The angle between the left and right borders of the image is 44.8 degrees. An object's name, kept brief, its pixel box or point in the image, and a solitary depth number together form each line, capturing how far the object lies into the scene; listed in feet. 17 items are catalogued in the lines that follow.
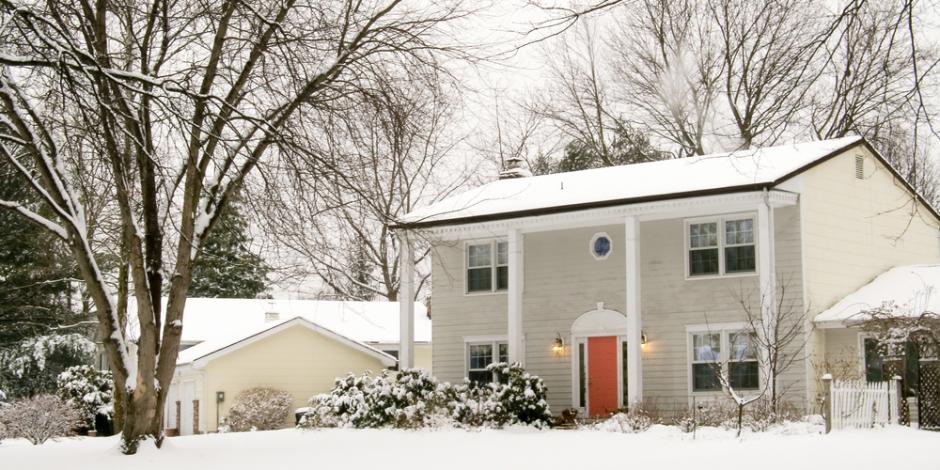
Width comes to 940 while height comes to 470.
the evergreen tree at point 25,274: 107.86
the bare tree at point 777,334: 66.80
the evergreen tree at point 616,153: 130.00
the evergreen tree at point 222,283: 168.04
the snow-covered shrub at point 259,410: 102.42
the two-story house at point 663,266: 72.64
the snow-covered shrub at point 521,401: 73.46
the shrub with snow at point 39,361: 108.47
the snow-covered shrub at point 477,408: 73.20
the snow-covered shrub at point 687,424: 64.54
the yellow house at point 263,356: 106.11
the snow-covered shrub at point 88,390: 101.35
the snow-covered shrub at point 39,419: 68.85
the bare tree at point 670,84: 119.75
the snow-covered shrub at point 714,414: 67.05
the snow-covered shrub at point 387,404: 75.00
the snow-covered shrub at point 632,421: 67.82
